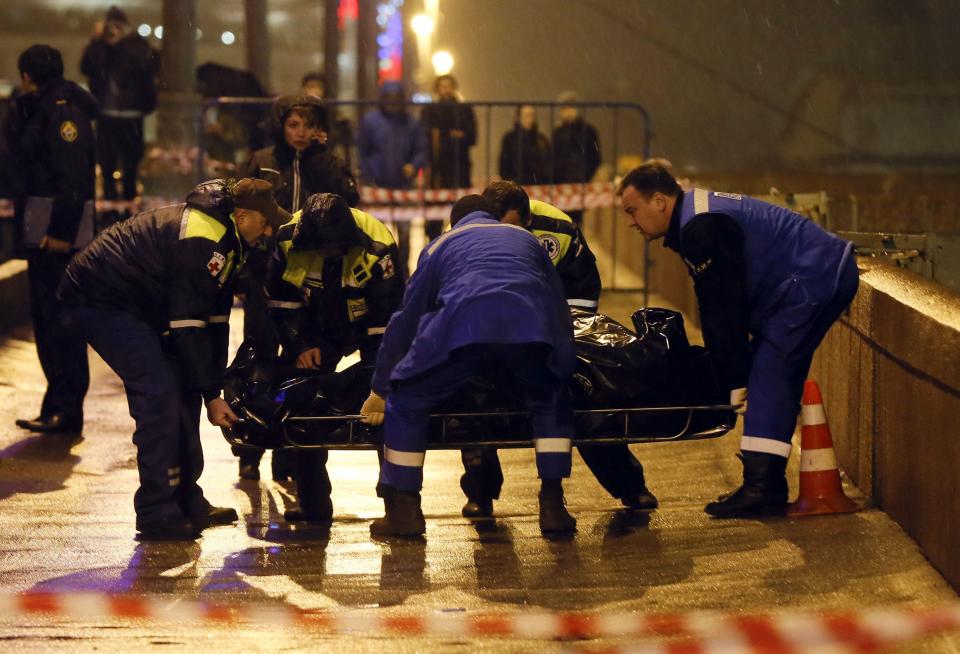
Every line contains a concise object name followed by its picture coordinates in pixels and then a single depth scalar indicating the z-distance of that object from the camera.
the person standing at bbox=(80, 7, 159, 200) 30.12
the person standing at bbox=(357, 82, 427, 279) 28.53
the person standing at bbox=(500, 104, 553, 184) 29.47
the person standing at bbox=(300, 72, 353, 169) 25.13
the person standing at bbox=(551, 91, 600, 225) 29.12
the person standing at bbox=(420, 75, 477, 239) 28.97
